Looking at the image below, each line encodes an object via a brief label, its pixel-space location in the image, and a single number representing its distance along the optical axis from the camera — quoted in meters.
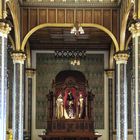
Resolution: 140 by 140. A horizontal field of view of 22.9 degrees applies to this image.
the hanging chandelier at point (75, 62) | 21.92
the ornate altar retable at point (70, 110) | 20.39
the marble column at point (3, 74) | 12.88
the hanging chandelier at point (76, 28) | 15.78
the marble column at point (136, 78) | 12.96
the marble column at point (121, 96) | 17.17
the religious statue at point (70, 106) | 20.97
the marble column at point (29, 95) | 21.51
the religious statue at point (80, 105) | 21.07
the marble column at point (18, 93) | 17.25
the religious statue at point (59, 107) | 20.88
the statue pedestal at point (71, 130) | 20.19
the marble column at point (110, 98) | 21.51
